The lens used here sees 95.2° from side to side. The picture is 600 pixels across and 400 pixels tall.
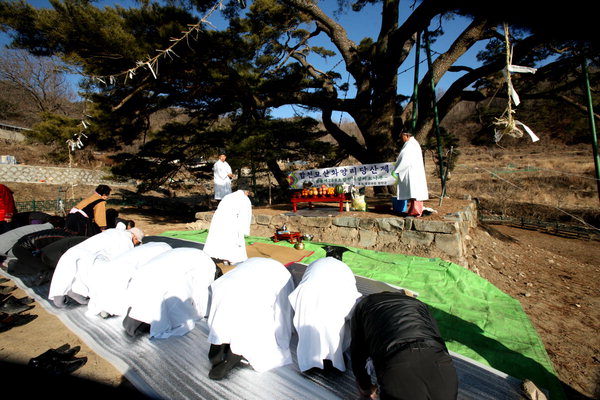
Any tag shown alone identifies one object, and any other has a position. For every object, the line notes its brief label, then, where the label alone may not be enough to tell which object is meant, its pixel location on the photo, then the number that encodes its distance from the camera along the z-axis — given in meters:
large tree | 6.48
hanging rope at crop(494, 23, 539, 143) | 3.42
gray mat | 1.95
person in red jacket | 5.50
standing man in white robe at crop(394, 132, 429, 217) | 5.39
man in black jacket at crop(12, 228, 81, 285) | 4.08
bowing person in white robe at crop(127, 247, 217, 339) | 2.48
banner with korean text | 6.45
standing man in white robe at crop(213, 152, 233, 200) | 8.27
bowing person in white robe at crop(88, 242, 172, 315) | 2.87
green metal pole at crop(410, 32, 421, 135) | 6.82
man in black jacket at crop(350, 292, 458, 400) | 1.33
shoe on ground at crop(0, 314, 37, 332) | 2.90
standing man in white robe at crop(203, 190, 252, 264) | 4.58
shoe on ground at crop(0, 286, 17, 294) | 3.79
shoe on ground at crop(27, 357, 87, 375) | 2.23
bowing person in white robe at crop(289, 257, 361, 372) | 1.92
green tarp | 2.37
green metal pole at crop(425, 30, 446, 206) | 6.54
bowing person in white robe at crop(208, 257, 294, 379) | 2.07
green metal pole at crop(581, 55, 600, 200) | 3.47
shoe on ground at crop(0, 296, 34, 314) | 3.12
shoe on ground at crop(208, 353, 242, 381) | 2.10
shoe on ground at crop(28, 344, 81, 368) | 2.28
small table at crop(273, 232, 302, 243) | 6.12
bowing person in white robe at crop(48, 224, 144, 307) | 3.17
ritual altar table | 6.66
